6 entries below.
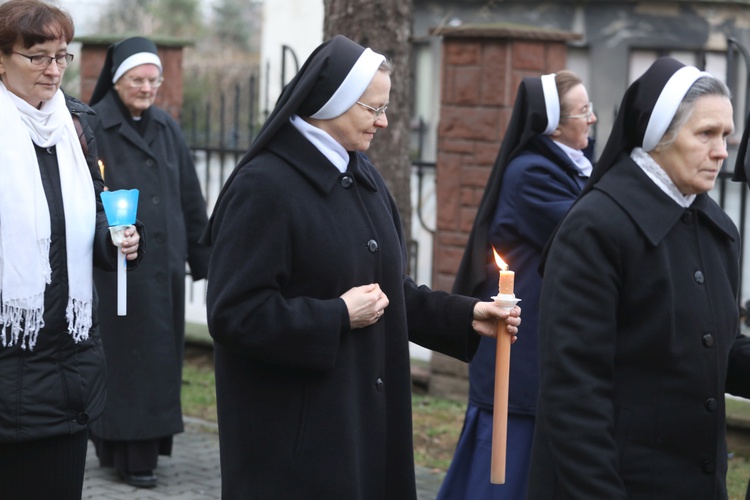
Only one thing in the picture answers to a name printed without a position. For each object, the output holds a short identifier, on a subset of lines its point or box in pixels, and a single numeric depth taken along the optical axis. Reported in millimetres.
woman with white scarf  5731
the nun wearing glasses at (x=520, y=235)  7651
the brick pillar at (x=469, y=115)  11298
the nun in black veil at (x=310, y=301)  5178
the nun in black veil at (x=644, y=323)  4873
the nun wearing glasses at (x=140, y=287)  9571
